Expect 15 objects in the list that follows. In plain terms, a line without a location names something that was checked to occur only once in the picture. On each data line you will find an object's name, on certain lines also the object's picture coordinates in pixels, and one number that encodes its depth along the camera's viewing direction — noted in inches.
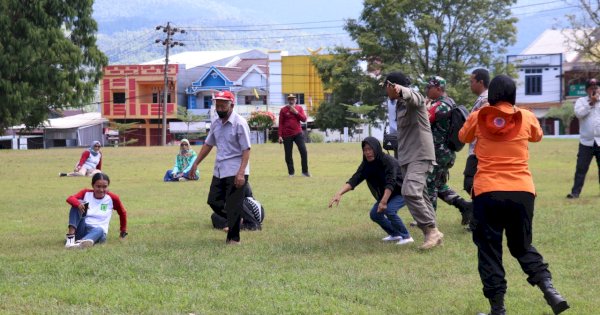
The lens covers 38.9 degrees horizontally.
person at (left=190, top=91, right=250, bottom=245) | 391.5
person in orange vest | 243.4
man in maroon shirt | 783.7
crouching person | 381.4
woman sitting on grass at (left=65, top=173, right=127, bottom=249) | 392.8
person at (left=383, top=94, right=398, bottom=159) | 480.7
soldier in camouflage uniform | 389.1
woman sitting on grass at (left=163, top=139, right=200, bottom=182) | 813.9
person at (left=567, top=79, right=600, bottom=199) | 549.3
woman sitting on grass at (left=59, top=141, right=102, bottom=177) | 903.1
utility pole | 2655.0
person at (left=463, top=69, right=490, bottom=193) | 370.0
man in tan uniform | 361.4
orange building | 2992.1
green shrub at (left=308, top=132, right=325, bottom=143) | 2272.4
